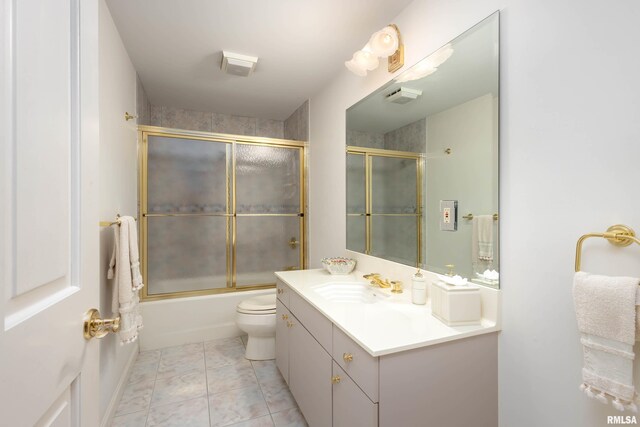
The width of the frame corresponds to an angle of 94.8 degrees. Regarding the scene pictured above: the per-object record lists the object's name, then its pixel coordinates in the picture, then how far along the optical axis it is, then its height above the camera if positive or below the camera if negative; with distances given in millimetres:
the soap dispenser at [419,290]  1436 -390
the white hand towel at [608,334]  757 -330
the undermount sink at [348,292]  1700 -488
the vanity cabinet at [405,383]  979 -633
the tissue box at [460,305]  1161 -378
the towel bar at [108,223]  1508 -76
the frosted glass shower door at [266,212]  2936 -26
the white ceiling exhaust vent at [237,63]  2080 +1068
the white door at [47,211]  422 -5
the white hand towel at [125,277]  1543 -373
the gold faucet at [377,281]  1686 -416
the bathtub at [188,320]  2492 -985
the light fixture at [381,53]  1604 +894
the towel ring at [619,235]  798 -67
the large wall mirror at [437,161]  1208 +257
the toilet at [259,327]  2287 -923
